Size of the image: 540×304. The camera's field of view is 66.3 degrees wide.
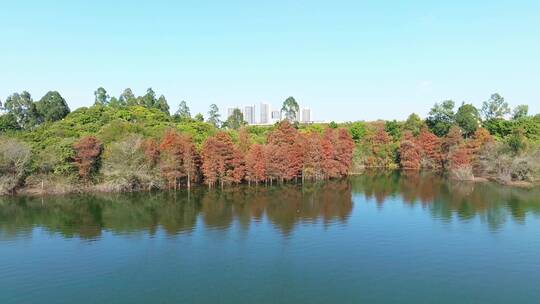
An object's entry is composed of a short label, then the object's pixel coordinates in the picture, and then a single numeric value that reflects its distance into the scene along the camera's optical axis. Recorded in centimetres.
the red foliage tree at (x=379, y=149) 6900
